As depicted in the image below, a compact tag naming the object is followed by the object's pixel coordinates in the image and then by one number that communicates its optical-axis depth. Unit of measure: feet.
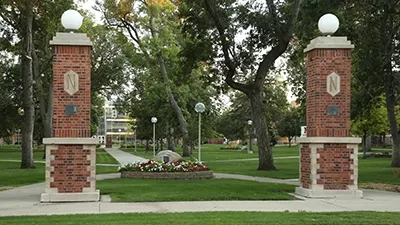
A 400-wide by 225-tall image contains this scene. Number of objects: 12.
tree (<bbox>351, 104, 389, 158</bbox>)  130.62
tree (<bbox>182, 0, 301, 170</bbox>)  79.71
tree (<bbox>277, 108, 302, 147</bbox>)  231.71
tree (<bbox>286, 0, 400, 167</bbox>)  63.00
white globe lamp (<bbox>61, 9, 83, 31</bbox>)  42.98
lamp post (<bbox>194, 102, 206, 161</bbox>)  79.01
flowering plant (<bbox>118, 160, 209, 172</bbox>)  65.26
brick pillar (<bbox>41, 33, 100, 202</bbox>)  41.81
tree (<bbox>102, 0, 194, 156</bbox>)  116.67
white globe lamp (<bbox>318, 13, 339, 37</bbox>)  45.23
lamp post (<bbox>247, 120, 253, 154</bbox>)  180.96
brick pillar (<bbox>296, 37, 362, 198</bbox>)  44.21
